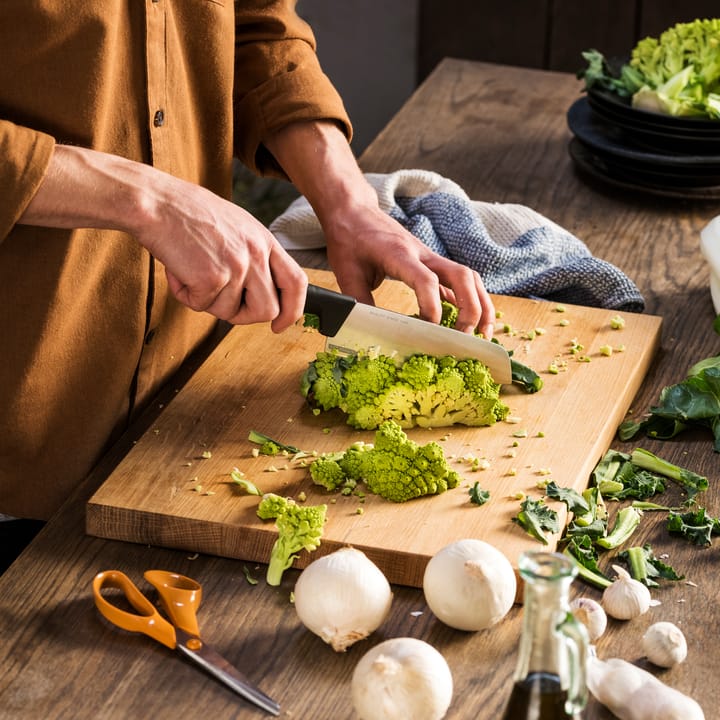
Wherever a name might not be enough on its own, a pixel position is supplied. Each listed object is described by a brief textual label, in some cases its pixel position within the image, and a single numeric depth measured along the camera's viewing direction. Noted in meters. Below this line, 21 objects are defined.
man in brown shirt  2.03
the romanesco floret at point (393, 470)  2.04
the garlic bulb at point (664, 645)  1.85
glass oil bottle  1.58
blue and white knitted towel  2.52
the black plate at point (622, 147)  2.79
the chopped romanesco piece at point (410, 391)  2.18
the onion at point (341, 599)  1.84
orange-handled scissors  1.84
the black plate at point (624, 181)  2.86
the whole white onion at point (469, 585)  1.86
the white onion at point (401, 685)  1.75
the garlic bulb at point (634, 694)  1.76
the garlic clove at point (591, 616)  1.87
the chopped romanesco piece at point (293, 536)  1.96
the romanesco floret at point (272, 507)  2.00
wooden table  1.82
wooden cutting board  2.00
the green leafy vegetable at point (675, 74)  2.84
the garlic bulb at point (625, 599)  1.91
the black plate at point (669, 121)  2.79
